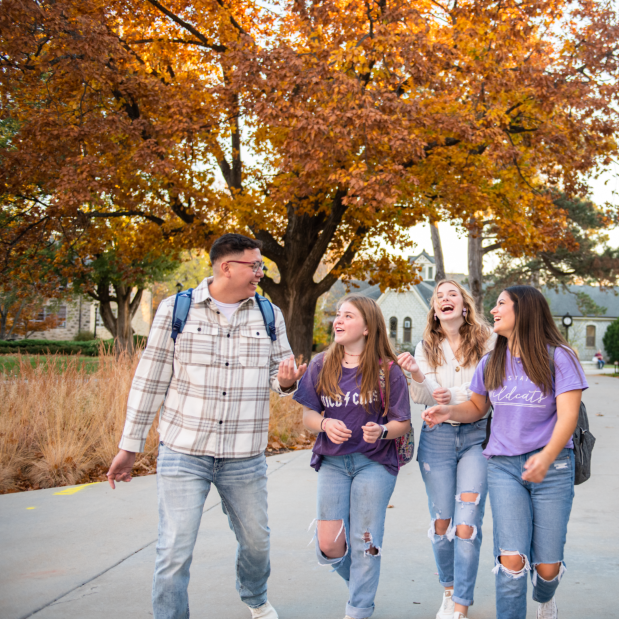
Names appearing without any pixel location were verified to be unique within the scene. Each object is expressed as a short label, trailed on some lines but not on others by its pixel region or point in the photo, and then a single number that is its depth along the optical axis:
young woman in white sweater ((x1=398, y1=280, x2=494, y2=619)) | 3.19
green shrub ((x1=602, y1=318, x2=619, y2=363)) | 41.16
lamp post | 34.88
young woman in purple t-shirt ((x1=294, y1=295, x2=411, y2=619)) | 3.04
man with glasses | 2.82
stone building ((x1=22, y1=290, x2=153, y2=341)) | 41.94
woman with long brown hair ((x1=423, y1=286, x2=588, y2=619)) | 2.77
